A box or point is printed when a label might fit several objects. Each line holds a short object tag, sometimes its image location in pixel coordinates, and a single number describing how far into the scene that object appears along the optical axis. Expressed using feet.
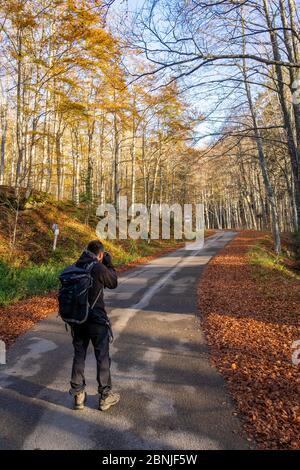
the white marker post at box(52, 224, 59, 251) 46.30
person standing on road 13.66
